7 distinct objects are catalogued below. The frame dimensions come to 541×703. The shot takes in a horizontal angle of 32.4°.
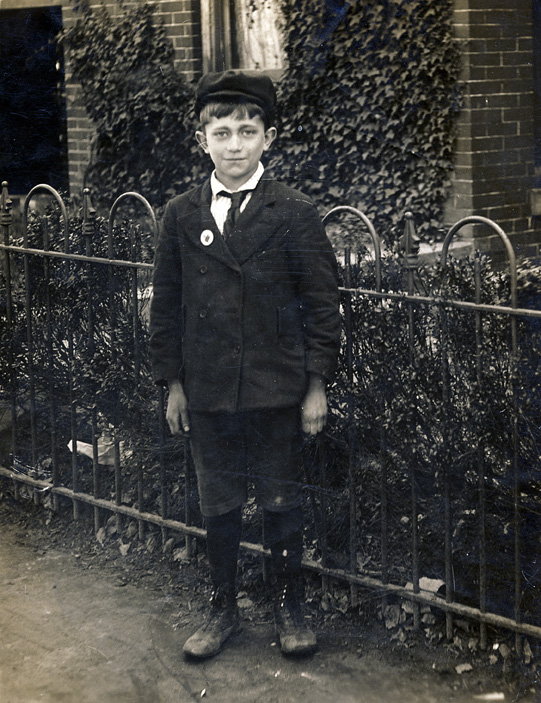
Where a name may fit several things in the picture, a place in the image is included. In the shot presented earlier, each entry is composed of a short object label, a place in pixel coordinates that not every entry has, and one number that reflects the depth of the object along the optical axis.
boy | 3.22
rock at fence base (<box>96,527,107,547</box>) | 4.43
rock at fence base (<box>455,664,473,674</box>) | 3.25
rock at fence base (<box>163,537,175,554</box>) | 4.20
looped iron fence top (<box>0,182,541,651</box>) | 3.20
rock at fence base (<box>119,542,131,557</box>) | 4.30
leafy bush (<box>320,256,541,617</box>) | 3.15
